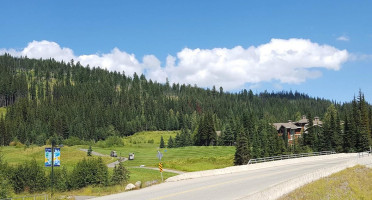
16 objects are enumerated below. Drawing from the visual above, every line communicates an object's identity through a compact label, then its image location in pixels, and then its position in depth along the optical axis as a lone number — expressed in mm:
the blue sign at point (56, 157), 36312
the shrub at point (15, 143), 131375
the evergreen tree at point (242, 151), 68500
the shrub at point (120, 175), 50972
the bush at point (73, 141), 144250
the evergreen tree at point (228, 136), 128875
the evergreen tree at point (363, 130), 83938
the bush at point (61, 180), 53469
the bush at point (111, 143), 142125
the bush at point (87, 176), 56781
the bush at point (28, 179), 54406
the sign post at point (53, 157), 36250
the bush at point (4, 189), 38209
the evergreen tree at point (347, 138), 85312
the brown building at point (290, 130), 120669
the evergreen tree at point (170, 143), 133438
